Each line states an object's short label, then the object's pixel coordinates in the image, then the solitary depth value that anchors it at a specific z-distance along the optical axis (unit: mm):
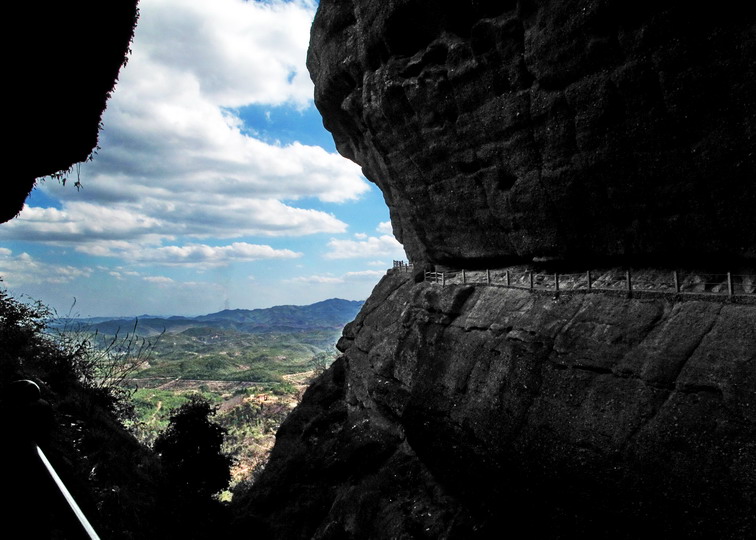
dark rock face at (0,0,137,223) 4414
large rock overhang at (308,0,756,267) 13422
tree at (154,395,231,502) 25812
